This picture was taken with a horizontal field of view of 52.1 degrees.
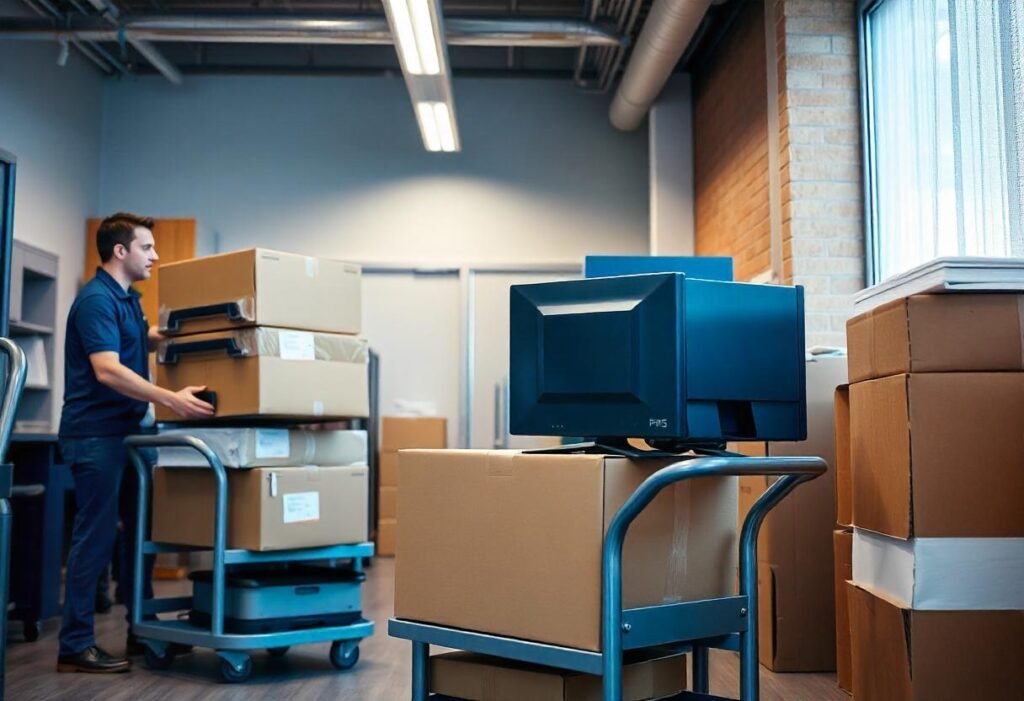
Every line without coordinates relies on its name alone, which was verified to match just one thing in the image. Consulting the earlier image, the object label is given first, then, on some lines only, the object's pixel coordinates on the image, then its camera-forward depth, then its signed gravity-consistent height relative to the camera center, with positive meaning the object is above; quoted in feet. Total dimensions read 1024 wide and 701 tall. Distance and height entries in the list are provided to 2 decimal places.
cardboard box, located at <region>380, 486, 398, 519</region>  21.49 -1.52
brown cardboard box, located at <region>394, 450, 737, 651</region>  6.00 -0.69
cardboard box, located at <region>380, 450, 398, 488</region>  21.53 -0.82
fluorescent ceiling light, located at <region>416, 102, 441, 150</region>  18.90 +5.72
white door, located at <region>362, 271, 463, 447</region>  23.50 +2.12
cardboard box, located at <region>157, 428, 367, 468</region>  10.71 -0.21
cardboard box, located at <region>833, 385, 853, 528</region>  9.43 -0.30
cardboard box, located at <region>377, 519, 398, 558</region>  21.39 -2.20
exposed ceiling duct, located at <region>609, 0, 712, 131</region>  16.03 +6.41
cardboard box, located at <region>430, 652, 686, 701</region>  6.38 -1.58
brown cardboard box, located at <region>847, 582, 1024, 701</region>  6.81 -1.47
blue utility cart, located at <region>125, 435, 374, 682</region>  10.41 -1.96
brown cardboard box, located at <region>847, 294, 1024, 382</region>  6.98 +0.65
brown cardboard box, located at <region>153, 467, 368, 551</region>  10.68 -0.83
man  10.77 +0.25
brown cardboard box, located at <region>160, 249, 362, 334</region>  10.69 +1.46
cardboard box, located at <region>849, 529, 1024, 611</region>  6.85 -0.95
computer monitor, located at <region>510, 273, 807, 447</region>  6.06 +0.41
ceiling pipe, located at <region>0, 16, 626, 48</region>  18.42 +7.06
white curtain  10.06 +3.27
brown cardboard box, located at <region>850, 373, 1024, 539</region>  6.91 -0.17
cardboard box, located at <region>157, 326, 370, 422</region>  10.64 +0.60
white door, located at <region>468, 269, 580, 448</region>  23.29 +1.77
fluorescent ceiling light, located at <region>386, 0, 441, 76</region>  14.64 +5.84
